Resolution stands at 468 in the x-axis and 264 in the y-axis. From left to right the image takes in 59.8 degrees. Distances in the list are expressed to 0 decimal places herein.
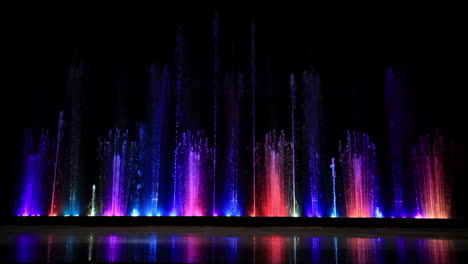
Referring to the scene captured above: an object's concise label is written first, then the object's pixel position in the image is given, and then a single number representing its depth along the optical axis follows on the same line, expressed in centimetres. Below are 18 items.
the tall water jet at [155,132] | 1741
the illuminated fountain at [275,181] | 1672
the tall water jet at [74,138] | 1730
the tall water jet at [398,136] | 1756
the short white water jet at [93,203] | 1759
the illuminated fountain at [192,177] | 1656
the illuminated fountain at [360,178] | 1688
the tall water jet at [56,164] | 1723
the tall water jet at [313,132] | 1738
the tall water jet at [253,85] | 1815
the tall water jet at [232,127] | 1878
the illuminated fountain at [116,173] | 1695
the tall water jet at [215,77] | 1908
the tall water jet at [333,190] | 1784
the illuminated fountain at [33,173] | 1711
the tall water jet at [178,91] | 1777
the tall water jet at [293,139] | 1734
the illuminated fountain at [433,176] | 1666
